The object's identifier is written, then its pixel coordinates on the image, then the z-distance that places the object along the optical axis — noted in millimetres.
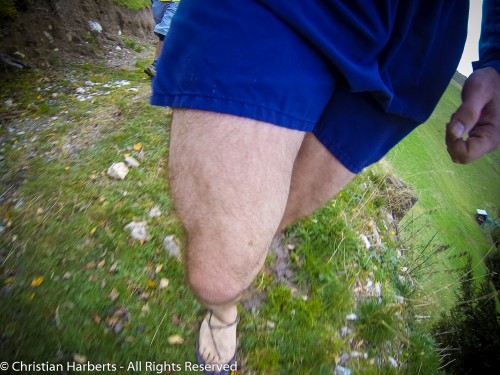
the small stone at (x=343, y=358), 1614
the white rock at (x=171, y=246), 1706
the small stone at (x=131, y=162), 2070
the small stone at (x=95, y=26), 3217
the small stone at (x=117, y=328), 1394
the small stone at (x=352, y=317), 1806
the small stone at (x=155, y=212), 1846
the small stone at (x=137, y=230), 1725
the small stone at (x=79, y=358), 1277
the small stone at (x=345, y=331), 1729
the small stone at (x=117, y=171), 1963
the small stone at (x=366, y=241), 2367
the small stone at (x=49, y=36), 2780
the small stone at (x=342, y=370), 1564
